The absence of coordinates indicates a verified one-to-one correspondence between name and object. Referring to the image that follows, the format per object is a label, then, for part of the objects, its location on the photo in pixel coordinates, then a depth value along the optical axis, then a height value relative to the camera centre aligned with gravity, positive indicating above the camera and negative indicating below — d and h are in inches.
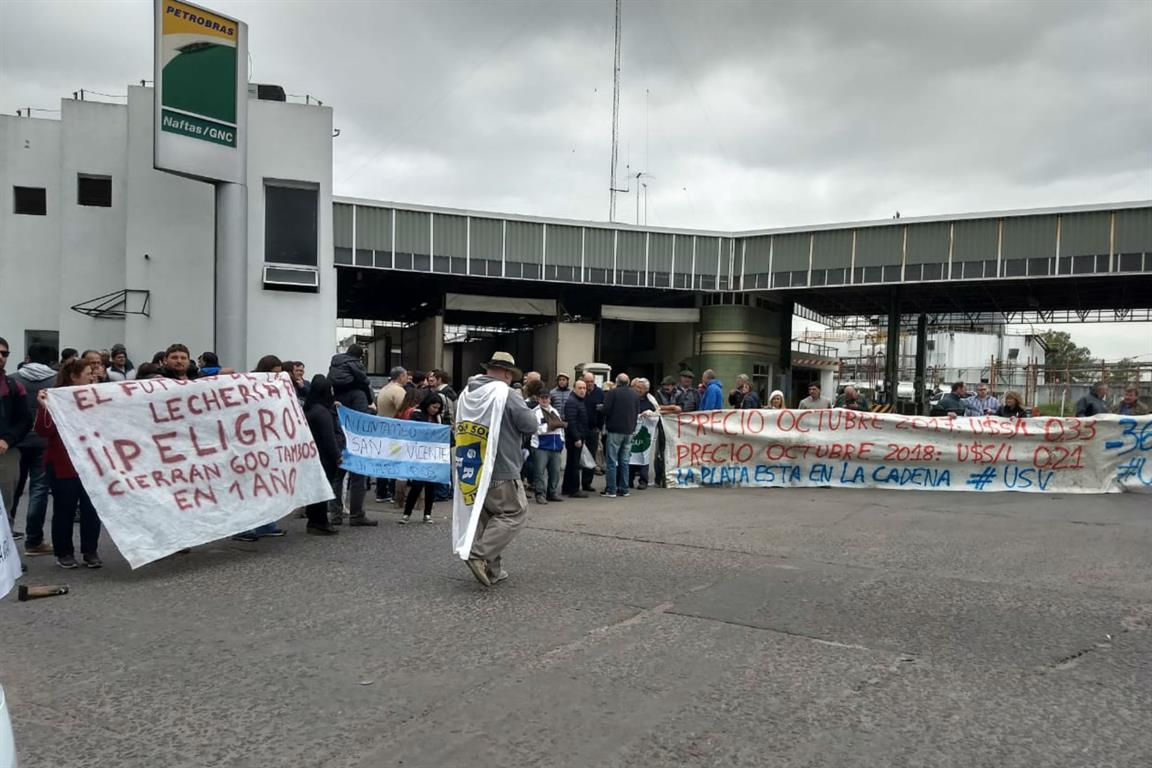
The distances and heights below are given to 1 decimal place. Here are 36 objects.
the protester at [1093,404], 549.3 -19.0
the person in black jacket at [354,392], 390.6 -18.3
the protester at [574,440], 510.9 -47.7
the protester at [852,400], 577.3 -22.6
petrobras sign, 770.8 +238.0
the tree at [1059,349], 3105.3 +104.0
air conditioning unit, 910.6 +78.7
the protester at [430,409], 448.5 -28.0
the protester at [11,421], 291.3 -26.2
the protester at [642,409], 557.9 -31.0
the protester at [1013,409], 554.6 -24.2
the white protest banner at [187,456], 281.4 -38.0
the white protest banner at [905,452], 520.4 -51.7
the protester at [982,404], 573.3 -22.1
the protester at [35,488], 304.7 -51.7
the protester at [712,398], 606.5 -24.3
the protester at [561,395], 540.4 -22.6
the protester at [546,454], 470.6 -54.0
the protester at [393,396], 441.9 -21.3
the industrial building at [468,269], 910.4 +125.2
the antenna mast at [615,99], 1237.1 +380.9
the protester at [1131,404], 544.3 -18.5
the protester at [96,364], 305.4 -6.2
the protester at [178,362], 325.4 -5.2
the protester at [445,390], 494.3 -19.9
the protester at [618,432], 517.3 -42.6
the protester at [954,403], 569.5 -21.8
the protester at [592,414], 530.6 -33.3
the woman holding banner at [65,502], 286.0 -52.3
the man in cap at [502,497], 266.2 -44.3
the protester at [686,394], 611.3 -22.3
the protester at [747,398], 619.5 -24.3
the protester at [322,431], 362.3 -33.1
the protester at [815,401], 582.6 -23.8
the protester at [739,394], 633.0 -22.6
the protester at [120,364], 479.6 -9.6
